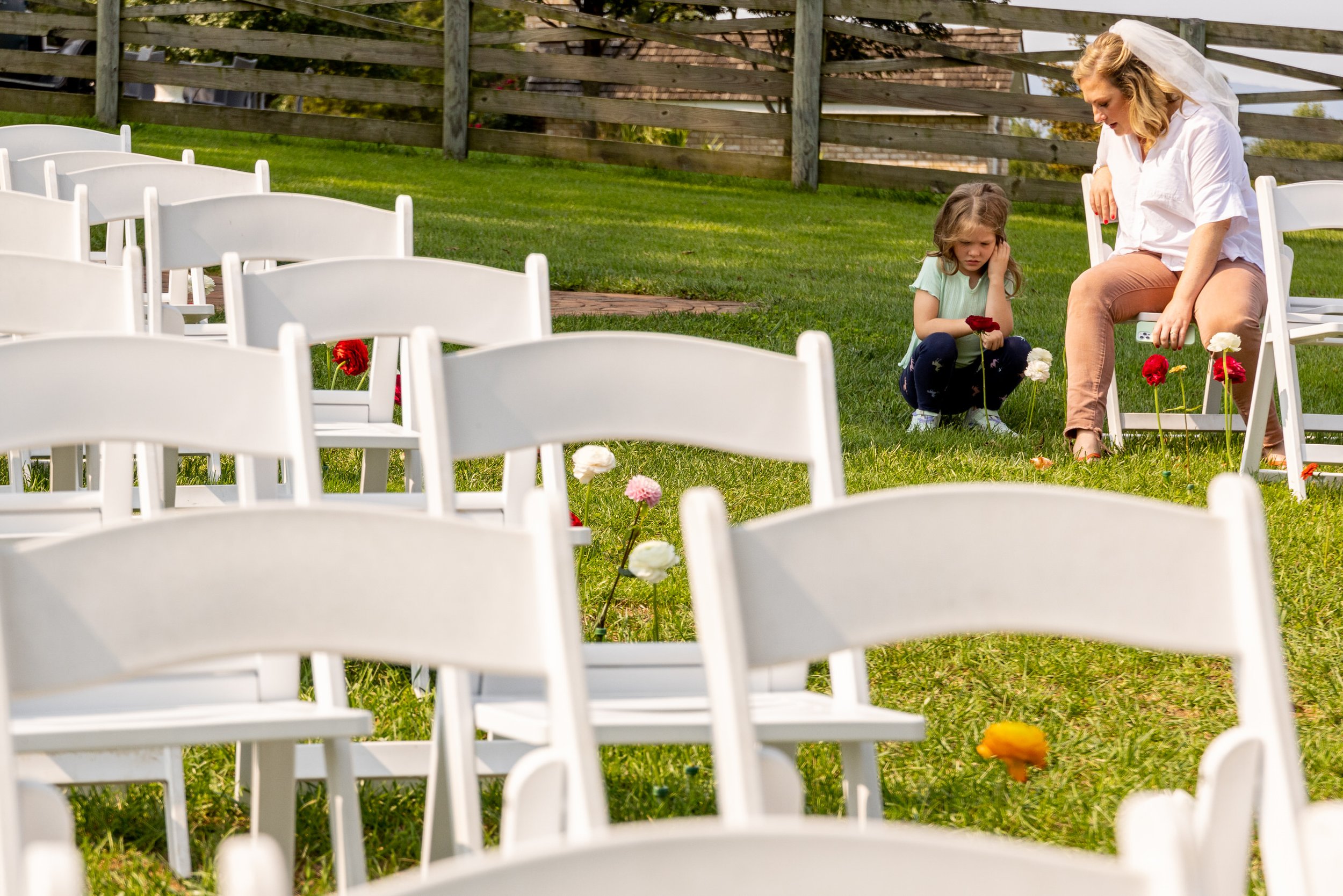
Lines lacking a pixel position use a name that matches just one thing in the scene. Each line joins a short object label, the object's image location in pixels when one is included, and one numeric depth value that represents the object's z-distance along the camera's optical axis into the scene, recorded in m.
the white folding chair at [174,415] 4.18
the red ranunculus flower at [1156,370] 9.70
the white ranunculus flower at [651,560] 5.41
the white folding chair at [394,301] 5.86
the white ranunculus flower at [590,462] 6.12
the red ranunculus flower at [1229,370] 9.52
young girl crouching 11.19
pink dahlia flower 6.21
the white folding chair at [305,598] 2.83
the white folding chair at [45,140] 13.52
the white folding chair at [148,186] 9.81
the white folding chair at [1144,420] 11.36
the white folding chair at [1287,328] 9.73
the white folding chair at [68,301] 5.83
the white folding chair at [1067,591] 2.94
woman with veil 10.55
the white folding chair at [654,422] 4.29
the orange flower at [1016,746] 5.43
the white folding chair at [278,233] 7.64
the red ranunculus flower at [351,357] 8.66
